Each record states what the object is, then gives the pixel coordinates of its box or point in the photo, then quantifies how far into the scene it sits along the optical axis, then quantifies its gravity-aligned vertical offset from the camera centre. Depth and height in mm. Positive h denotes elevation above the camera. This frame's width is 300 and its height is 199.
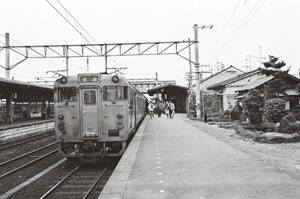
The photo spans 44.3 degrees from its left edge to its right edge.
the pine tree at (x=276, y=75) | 23031 +2208
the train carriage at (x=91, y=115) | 10000 -65
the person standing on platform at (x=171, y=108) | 29172 +235
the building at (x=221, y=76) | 51538 +4850
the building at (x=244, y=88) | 24766 +1782
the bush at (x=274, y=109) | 19281 -16
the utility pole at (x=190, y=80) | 33062 +2763
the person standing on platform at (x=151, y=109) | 30391 +197
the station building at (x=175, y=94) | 38556 +1893
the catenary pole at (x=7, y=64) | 23453 +3272
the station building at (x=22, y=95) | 20297 +1472
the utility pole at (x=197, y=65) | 24141 +2953
